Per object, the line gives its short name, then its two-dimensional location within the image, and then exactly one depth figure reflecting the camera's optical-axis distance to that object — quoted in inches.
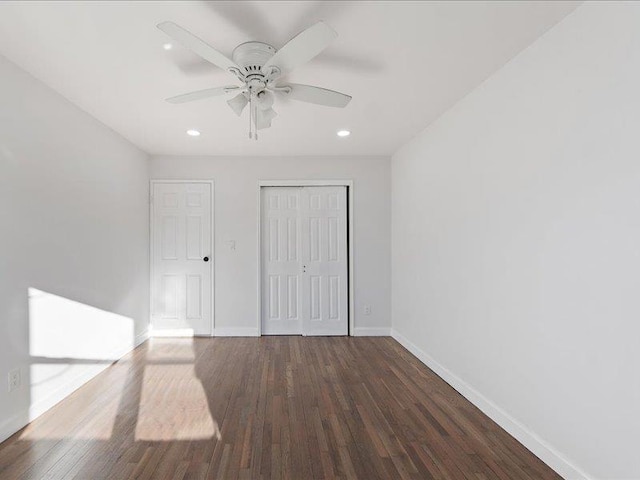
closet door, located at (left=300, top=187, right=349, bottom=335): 185.5
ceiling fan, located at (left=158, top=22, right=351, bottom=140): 65.0
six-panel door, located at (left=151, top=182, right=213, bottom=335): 181.3
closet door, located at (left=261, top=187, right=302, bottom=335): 186.1
